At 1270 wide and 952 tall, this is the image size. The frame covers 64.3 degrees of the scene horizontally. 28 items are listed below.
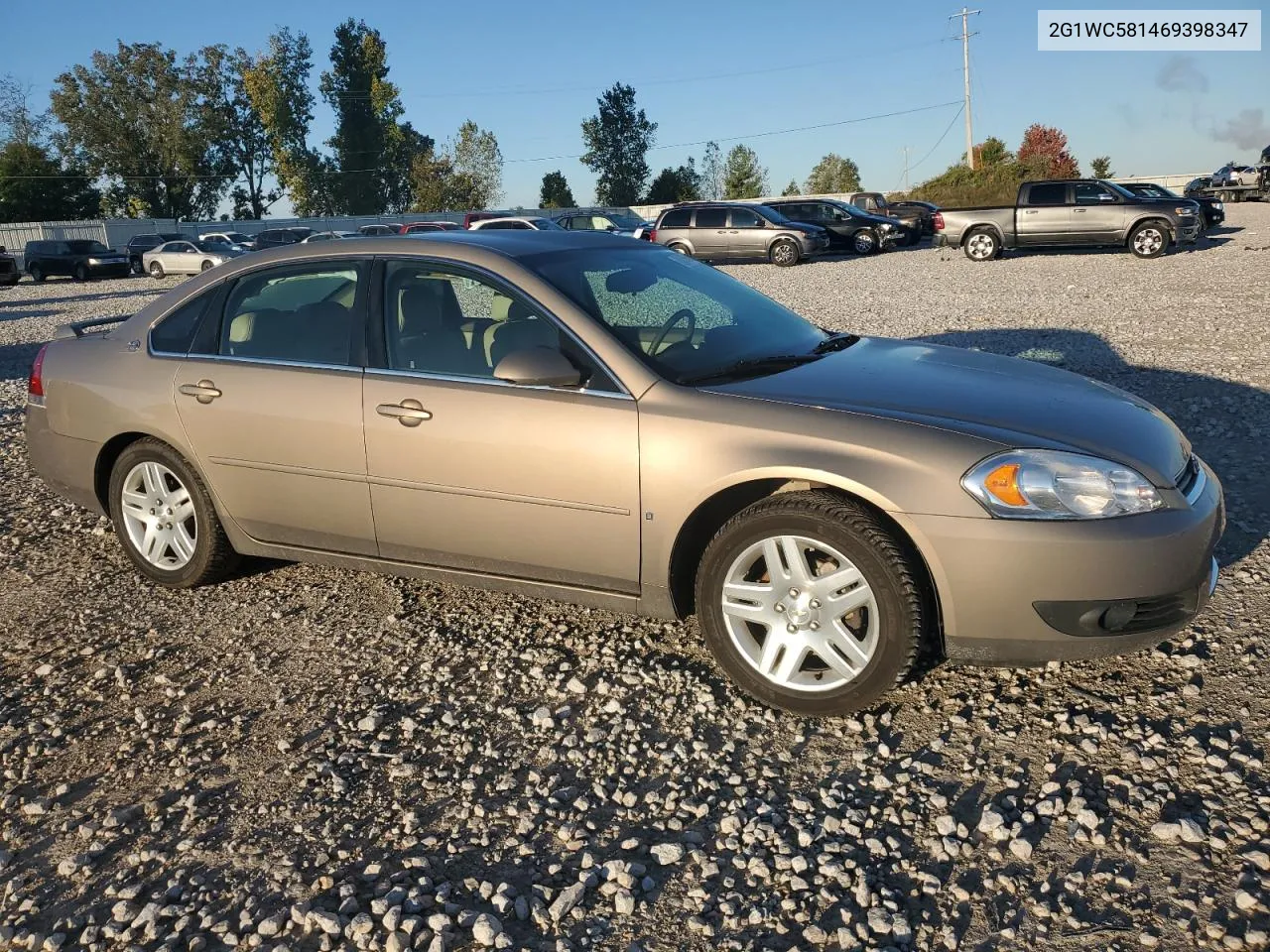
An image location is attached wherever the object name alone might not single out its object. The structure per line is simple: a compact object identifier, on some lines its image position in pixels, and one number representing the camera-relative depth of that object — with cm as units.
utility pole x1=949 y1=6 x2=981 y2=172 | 5472
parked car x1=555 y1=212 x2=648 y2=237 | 3303
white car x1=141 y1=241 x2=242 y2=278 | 3288
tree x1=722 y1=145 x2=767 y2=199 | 7550
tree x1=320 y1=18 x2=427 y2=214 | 7488
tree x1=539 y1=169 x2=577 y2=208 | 7319
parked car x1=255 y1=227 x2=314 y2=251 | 3512
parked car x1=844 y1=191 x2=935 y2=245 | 3288
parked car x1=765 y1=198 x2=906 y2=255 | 2991
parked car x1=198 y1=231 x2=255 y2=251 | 3425
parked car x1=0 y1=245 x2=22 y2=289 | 3256
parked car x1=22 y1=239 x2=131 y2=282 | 3538
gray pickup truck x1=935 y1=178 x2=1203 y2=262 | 2109
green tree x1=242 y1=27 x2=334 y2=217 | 7062
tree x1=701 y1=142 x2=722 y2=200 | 8075
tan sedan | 321
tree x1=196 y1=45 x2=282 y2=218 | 7175
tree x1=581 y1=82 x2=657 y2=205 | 8100
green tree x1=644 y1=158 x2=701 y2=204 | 7731
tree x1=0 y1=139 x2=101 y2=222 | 5878
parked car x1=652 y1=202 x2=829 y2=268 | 2711
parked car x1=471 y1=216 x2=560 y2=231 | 3082
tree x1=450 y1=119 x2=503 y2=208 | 7638
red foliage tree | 6750
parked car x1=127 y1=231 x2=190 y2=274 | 3672
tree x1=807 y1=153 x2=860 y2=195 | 7944
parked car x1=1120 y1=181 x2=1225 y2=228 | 2192
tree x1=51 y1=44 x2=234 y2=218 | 6844
